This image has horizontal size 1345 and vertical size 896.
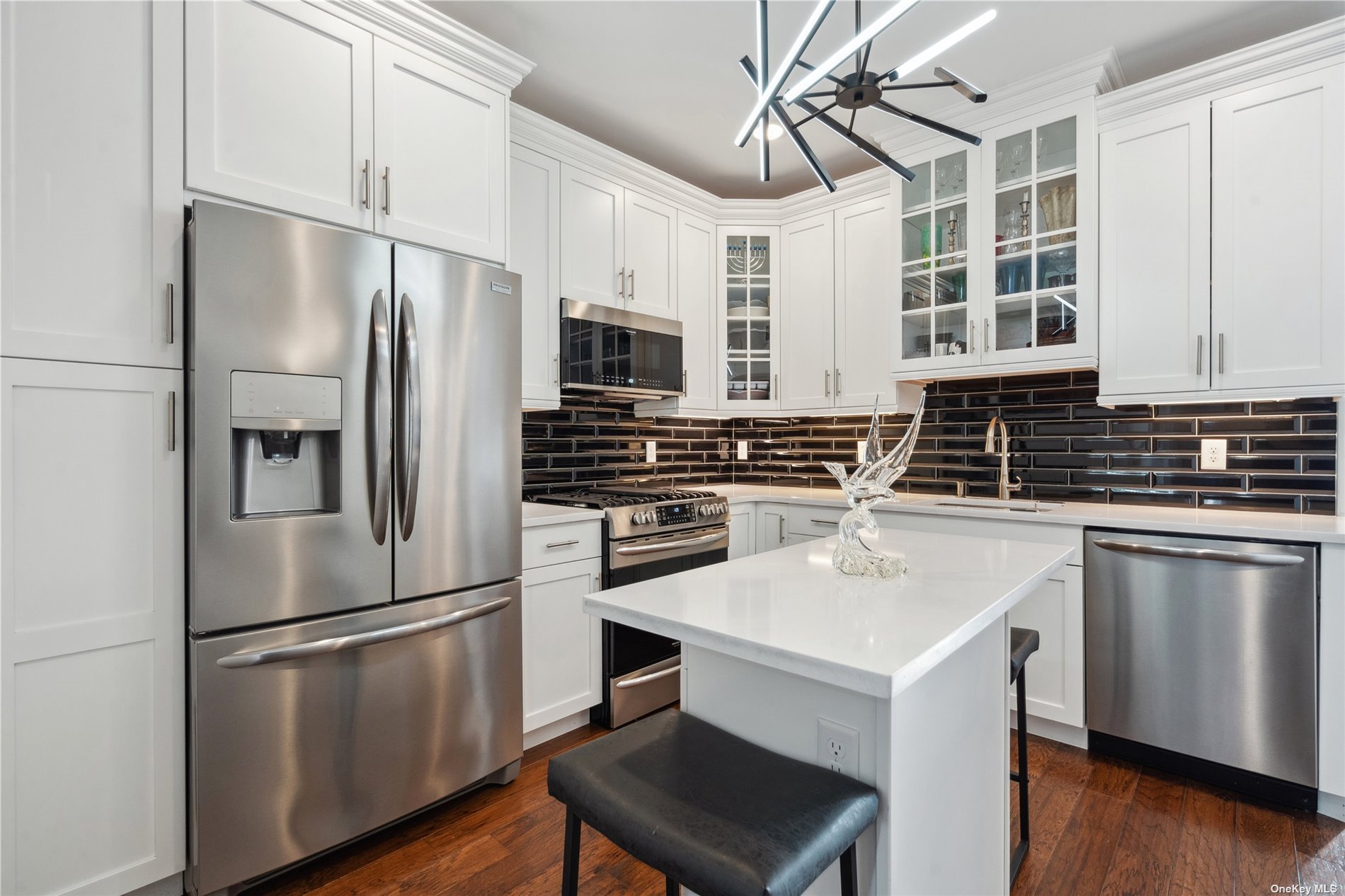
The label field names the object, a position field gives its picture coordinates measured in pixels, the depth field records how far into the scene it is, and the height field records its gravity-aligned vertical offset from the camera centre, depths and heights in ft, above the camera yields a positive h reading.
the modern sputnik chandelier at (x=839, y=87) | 3.70 +2.54
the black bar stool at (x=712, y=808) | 2.87 -1.81
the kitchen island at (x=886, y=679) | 3.16 -1.41
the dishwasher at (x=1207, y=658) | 6.79 -2.40
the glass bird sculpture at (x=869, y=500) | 4.65 -0.40
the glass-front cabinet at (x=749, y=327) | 12.24 +2.30
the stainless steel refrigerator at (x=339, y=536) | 5.25 -0.83
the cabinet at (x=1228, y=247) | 7.28 +2.45
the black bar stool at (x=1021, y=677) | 5.47 -2.04
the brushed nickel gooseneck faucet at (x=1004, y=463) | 10.02 -0.25
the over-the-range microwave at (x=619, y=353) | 9.52 +1.49
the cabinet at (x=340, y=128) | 5.52 +3.13
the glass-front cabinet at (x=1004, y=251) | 8.70 +2.85
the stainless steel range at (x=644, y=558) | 8.79 -1.63
